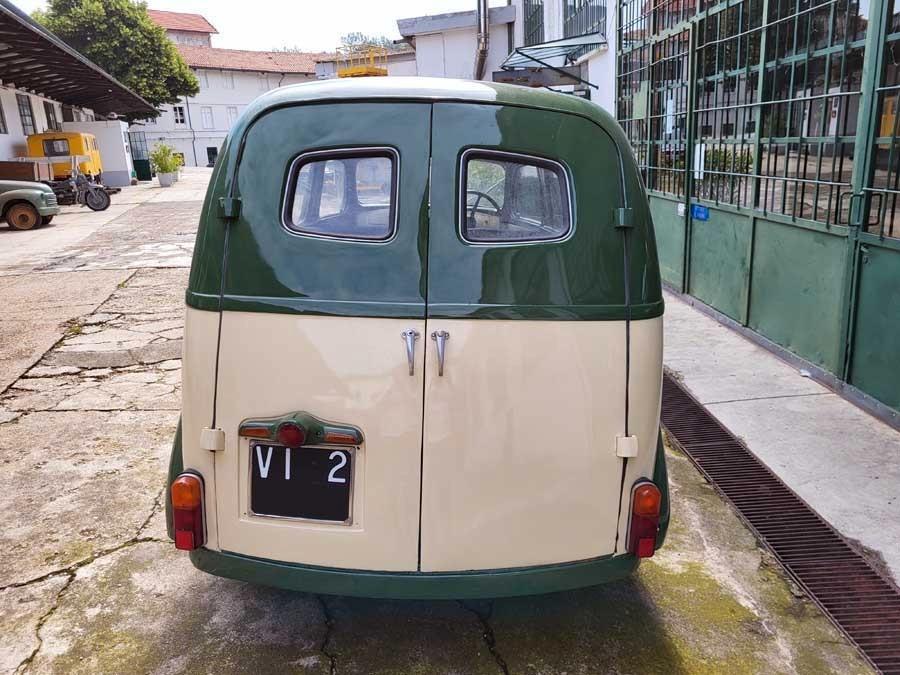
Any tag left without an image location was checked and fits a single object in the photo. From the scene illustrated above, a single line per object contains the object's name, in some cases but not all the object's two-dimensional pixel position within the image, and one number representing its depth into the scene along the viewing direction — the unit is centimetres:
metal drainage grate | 277
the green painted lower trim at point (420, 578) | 235
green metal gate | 454
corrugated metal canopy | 1478
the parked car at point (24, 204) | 1588
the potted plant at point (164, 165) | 2786
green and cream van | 225
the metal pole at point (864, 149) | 448
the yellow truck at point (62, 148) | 2052
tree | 3334
